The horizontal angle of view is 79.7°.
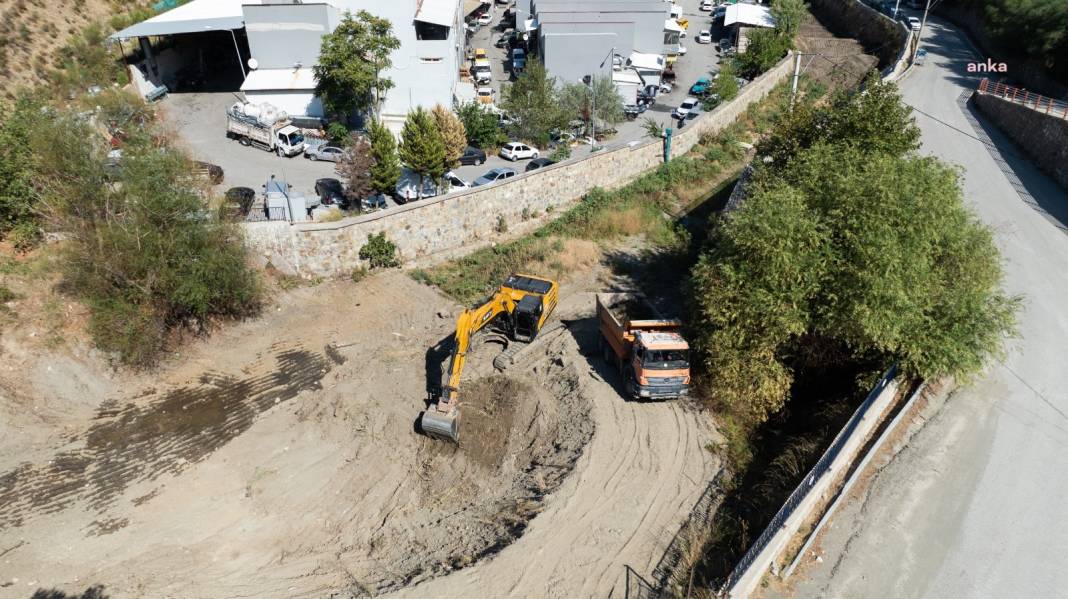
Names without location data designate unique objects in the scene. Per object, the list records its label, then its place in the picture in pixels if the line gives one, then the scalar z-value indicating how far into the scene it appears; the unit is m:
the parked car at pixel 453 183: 30.88
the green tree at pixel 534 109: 38.12
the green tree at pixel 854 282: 16.67
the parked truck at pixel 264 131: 34.25
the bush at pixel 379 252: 26.48
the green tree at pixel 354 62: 34.19
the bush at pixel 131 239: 20.75
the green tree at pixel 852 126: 22.00
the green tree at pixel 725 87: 43.78
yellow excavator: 18.17
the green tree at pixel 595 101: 40.38
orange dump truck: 18.48
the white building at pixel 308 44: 36.59
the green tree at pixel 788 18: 54.29
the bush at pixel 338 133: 35.16
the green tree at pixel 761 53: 50.91
